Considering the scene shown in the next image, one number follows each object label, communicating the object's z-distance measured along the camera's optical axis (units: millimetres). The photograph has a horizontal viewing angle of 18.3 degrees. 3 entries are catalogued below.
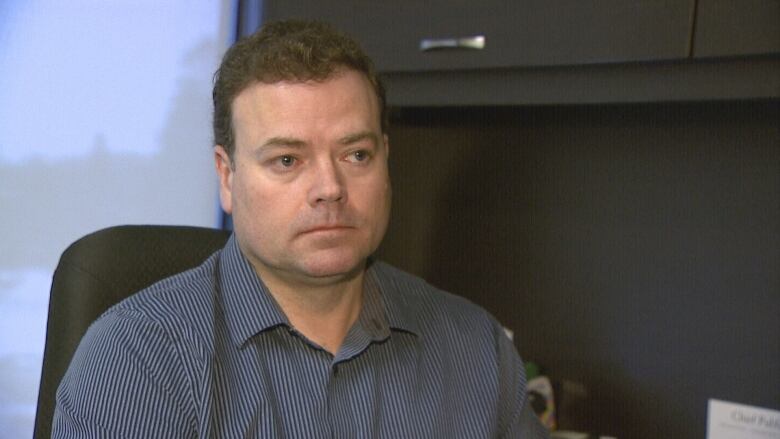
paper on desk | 2355
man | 2061
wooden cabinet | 2150
